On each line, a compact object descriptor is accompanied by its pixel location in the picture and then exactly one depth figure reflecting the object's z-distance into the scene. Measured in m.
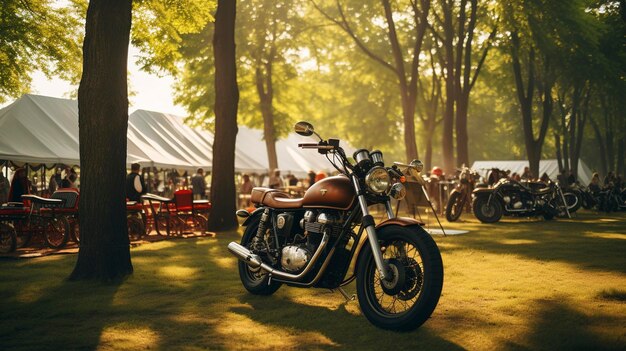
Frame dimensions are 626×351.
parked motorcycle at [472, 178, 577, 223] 21.31
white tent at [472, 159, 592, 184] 52.78
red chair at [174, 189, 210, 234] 17.17
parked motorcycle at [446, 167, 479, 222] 21.61
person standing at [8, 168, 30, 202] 15.64
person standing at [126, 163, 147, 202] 16.23
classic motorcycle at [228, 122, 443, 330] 5.82
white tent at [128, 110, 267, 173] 29.16
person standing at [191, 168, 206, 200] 27.02
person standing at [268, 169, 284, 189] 25.13
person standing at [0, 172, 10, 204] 21.41
